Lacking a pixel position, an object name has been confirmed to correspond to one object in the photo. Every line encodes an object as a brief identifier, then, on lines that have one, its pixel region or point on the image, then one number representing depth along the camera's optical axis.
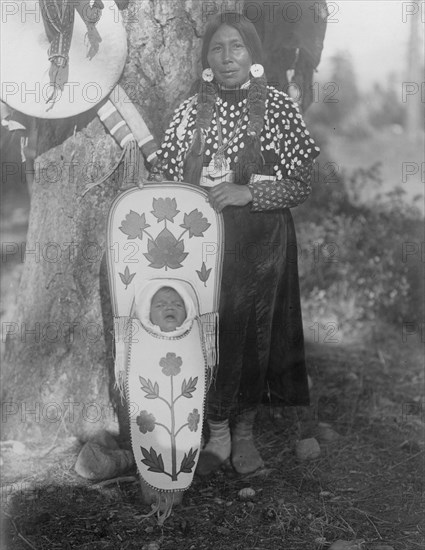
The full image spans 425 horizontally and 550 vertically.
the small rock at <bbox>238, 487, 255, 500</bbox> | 2.99
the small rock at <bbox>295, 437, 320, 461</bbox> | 3.33
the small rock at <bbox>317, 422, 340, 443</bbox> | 3.52
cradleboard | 2.79
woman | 2.96
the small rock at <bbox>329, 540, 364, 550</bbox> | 2.60
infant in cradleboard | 2.78
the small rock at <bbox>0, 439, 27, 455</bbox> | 3.34
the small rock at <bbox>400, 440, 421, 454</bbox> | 3.46
